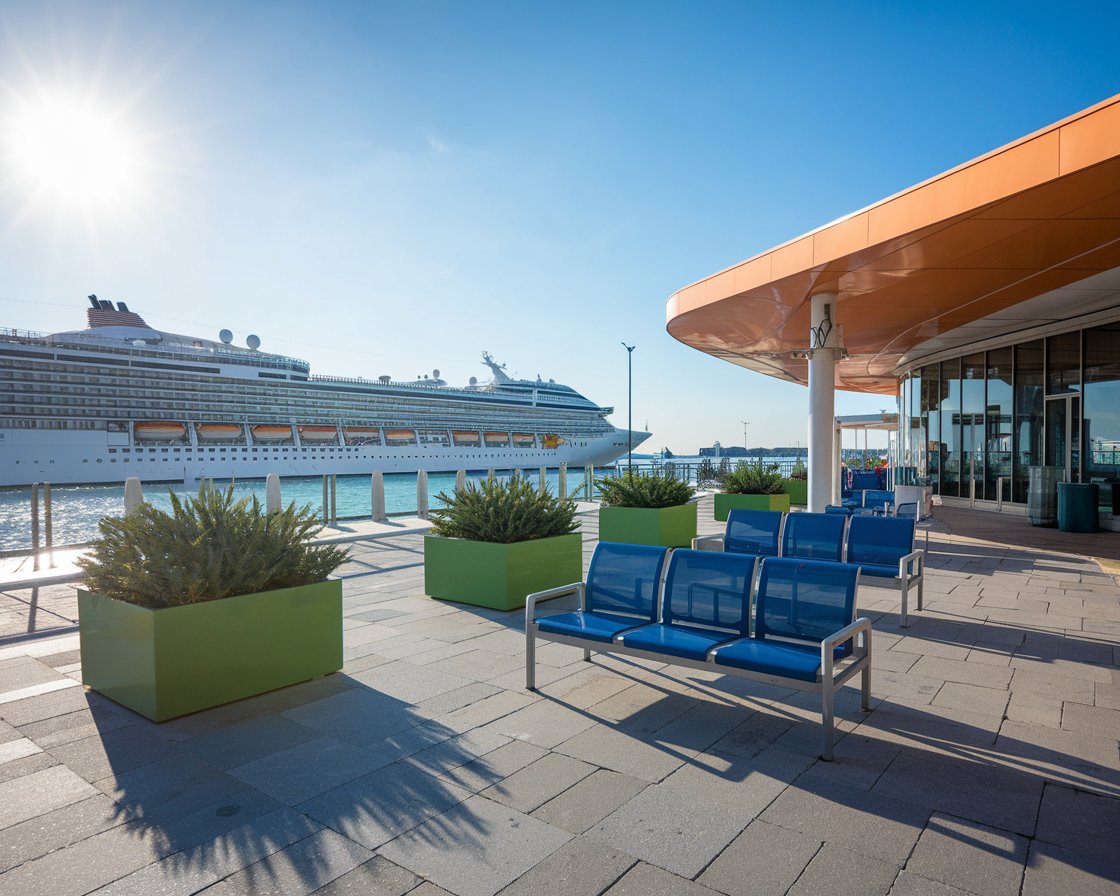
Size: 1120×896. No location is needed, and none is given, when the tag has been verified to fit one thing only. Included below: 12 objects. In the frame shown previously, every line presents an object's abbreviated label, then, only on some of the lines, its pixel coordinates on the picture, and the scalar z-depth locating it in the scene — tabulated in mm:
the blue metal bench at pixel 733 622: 3410
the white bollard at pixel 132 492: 10380
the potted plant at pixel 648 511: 9383
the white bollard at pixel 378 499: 14547
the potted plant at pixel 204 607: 3738
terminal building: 6289
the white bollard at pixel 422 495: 15156
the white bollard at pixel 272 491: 12773
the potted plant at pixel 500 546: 6238
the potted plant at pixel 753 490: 11969
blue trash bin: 12117
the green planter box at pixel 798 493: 16594
